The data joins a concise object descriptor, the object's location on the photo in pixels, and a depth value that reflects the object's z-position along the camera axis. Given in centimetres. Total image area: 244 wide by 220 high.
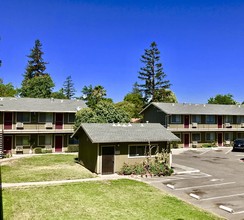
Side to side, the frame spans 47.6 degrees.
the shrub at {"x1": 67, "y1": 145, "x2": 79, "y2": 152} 3734
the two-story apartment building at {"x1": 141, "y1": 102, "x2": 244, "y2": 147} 4447
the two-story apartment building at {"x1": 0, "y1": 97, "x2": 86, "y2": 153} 3456
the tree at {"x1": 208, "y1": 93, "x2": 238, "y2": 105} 8671
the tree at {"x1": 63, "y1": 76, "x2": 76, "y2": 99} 9375
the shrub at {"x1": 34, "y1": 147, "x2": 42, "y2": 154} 3569
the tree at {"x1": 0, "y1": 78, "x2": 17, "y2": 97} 6275
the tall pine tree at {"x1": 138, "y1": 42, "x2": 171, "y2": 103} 6862
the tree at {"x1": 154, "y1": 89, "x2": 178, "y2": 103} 6769
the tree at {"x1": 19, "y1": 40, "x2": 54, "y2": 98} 6372
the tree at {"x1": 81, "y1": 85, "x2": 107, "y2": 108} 5106
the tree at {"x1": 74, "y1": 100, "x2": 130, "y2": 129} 3522
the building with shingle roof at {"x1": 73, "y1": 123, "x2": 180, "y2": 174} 2348
